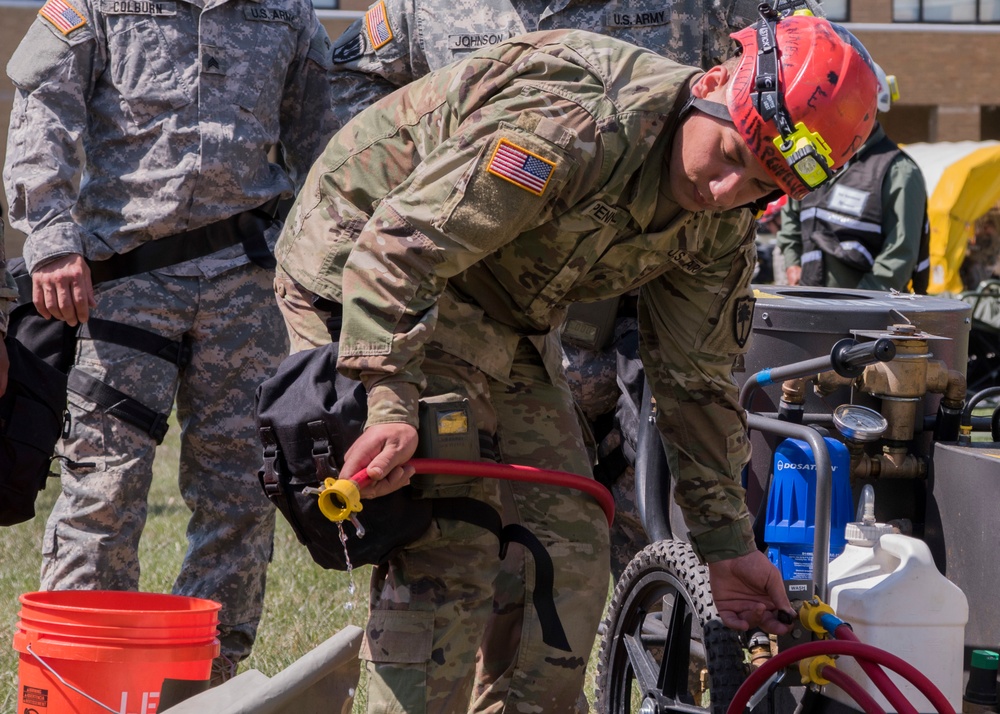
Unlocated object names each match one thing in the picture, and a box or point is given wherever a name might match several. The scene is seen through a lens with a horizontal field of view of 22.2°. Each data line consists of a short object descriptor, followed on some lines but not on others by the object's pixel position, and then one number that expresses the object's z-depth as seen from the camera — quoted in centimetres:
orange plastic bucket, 539
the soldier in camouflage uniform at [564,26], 754
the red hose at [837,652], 473
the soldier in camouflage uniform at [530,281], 464
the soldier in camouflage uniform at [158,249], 708
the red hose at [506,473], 478
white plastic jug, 539
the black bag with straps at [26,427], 602
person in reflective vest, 1262
